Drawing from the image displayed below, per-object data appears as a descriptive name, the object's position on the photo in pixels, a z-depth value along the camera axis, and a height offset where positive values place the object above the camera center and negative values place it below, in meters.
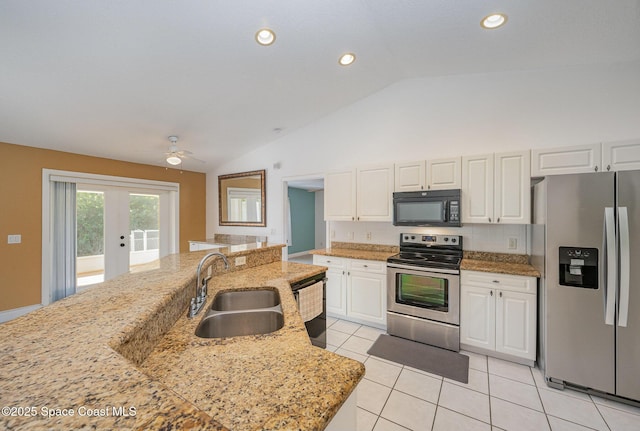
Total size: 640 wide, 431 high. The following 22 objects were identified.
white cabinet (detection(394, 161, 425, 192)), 2.95 +0.46
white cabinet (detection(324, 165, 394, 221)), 3.18 +0.27
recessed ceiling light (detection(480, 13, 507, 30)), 1.92 +1.51
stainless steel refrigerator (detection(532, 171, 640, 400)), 1.83 -0.50
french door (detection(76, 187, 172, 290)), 4.01 -0.28
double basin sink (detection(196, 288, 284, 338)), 1.33 -0.59
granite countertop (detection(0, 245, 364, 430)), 0.47 -0.37
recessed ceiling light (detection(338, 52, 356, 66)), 2.60 +1.63
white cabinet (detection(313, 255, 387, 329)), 3.04 -0.94
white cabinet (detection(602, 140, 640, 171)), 2.09 +0.51
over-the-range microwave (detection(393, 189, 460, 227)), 2.72 +0.08
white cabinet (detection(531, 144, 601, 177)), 2.21 +0.51
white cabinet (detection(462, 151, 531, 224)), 2.45 +0.28
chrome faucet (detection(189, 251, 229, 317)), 1.32 -0.47
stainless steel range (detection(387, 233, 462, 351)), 2.60 -0.85
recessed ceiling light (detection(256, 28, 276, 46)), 2.11 +1.51
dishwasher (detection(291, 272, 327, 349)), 2.03 -0.93
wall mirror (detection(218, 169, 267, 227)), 4.64 +0.29
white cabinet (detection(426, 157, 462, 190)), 2.76 +0.46
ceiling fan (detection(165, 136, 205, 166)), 3.32 +0.84
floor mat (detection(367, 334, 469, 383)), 2.28 -1.40
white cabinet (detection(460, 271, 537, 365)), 2.30 -0.95
